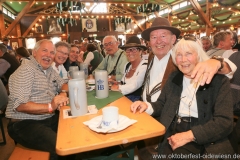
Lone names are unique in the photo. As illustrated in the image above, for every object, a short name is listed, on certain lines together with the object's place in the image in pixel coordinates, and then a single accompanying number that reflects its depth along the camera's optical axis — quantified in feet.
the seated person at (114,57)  10.20
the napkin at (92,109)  4.11
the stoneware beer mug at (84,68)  8.51
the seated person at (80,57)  11.92
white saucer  3.08
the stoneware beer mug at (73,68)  8.05
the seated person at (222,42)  10.44
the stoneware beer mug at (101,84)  4.96
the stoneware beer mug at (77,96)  3.61
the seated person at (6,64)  11.49
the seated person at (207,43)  15.89
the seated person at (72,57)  11.39
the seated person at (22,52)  13.96
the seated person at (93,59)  13.69
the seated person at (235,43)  10.71
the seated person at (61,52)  8.35
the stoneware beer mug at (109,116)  3.17
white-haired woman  3.69
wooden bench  4.59
